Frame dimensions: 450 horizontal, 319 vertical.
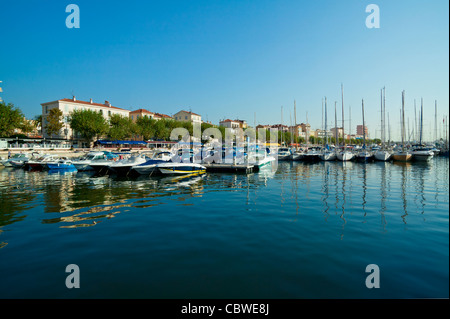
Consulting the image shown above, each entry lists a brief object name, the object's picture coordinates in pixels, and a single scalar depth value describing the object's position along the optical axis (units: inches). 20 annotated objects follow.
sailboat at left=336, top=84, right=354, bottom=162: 1738.4
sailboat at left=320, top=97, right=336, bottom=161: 1788.9
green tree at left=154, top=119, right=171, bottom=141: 3208.7
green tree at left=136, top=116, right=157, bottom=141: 3102.9
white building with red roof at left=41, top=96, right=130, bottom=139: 2709.2
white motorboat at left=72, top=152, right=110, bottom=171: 1208.2
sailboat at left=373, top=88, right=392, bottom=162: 1659.7
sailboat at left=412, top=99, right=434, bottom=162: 1630.2
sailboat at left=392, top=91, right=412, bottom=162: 1640.0
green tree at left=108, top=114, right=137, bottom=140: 2733.8
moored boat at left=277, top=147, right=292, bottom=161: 1985.0
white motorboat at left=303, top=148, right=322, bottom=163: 1867.0
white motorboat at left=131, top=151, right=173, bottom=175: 987.3
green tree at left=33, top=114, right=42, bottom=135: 2973.4
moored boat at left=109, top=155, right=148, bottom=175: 1023.0
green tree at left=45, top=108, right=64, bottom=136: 2460.6
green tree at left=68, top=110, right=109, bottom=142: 2479.1
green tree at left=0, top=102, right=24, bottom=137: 1902.1
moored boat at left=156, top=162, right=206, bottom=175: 979.9
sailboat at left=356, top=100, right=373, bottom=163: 1697.1
